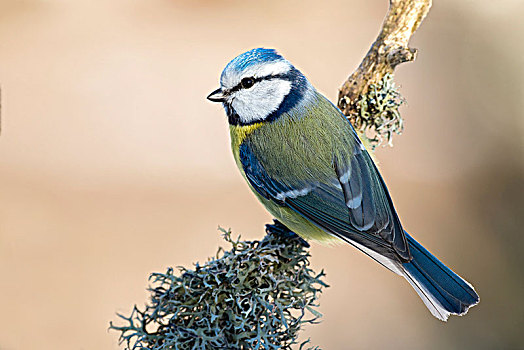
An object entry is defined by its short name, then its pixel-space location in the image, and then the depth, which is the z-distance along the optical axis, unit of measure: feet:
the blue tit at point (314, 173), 7.28
